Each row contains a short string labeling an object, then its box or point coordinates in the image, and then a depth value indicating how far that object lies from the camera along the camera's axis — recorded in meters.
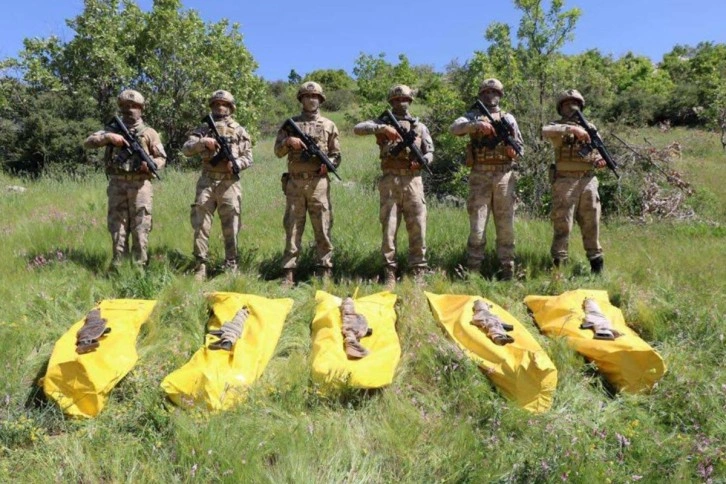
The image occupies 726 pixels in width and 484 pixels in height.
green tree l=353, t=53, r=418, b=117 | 25.16
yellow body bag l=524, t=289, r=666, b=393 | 3.74
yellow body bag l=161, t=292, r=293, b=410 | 3.38
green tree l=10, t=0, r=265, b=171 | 16.11
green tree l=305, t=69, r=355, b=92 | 50.09
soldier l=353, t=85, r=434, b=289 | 5.84
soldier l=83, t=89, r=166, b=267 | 5.86
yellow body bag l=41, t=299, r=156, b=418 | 3.38
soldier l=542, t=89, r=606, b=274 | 5.79
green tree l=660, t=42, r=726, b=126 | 20.92
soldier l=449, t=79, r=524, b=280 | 5.80
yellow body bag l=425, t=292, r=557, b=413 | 3.42
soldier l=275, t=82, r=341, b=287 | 5.86
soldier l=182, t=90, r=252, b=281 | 5.90
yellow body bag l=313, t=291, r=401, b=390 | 3.57
